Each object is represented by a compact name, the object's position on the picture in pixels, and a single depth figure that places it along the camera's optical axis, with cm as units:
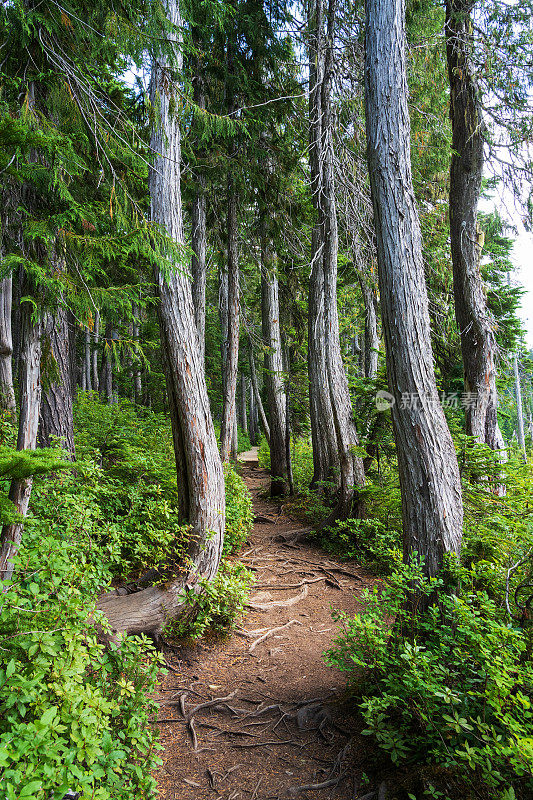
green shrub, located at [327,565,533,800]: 218
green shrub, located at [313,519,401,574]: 648
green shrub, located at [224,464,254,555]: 648
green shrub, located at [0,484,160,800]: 190
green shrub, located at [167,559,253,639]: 439
